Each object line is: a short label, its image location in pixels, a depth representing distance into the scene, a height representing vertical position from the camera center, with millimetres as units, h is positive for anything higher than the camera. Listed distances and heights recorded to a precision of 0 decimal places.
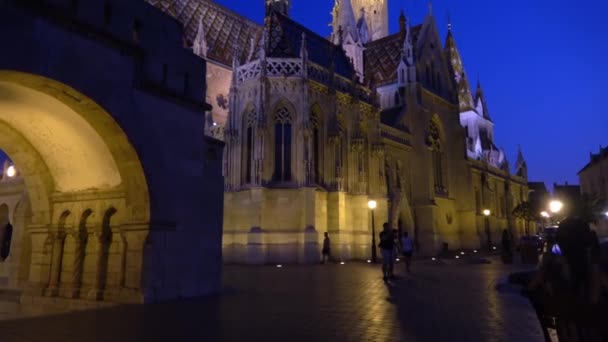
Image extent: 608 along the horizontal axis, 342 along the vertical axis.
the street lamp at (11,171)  17056 +2613
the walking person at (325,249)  20047 -413
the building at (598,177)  45041 +6694
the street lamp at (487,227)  40078 +1133
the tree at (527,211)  36531 +2340
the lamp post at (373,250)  20069 -471
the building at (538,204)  37981 +3141
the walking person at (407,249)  14320 -295
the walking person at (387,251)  12062 -302
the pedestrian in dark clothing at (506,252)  19391 -525
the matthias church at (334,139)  21312 +5709
